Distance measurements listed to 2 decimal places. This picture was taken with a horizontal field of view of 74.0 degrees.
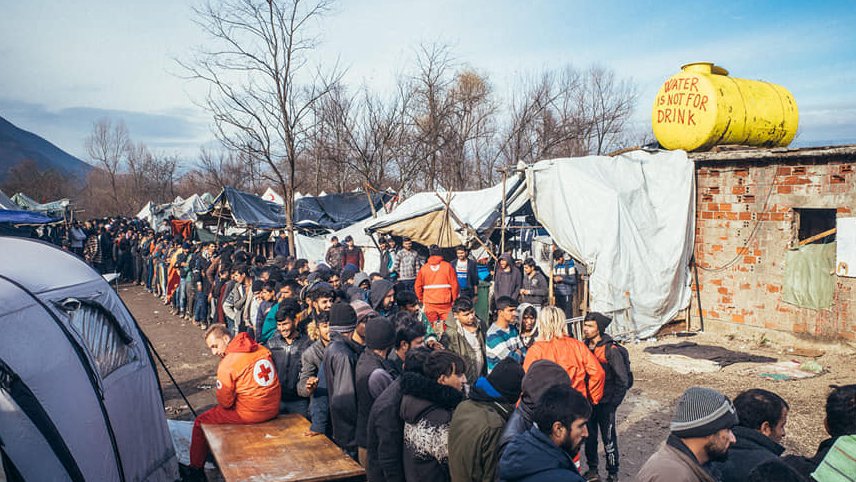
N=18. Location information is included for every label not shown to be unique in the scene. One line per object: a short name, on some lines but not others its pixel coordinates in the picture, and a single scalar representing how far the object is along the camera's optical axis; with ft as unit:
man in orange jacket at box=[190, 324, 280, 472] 15.25
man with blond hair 15.37
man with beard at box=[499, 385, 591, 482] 9.00
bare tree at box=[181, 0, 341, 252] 42.70
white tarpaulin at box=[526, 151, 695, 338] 35.01
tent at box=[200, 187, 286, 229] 58.65
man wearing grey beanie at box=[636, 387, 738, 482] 8.97
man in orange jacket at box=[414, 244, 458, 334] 28.66
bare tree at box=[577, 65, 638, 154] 95.20
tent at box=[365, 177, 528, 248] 40.19
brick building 30.96
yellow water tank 36.42
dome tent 13.12
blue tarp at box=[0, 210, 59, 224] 39.75
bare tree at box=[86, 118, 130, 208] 162.07
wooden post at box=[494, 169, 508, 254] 37.53
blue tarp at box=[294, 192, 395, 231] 63.10
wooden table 12.91
